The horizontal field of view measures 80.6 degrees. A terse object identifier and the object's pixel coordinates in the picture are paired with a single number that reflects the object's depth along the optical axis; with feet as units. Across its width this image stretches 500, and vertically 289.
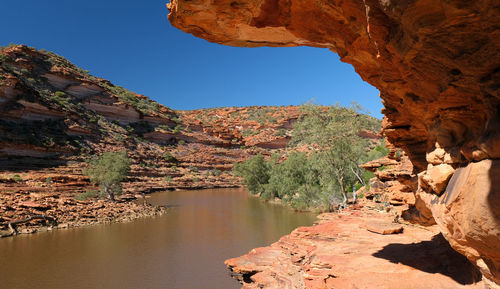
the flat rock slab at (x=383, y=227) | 31.53
